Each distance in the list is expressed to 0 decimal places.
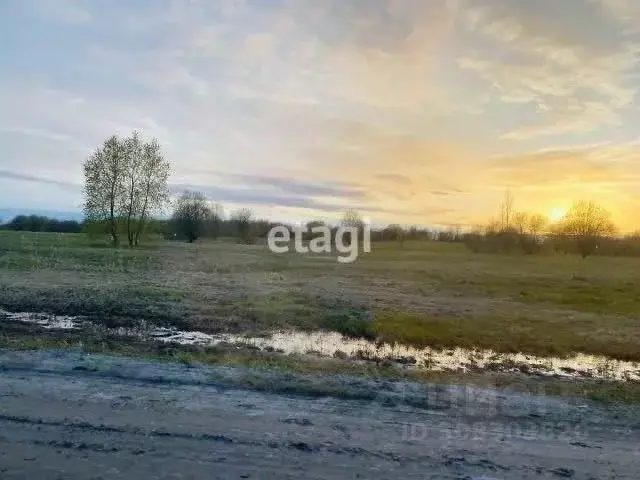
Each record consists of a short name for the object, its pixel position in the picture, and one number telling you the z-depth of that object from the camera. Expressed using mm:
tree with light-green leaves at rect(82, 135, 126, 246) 46562
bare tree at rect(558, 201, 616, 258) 49750
